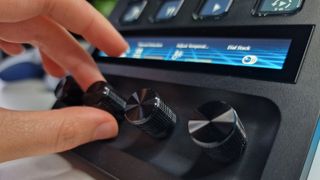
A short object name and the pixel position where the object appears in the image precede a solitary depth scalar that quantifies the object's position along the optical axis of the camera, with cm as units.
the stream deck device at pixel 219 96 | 12
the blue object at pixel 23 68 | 31
